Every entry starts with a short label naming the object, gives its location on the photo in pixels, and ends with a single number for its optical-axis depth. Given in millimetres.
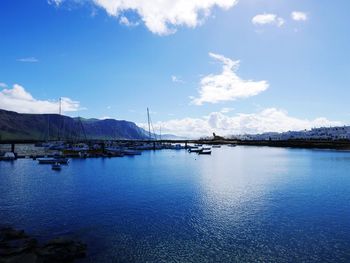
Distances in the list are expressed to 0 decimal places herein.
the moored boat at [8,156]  114931
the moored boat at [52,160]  105312
